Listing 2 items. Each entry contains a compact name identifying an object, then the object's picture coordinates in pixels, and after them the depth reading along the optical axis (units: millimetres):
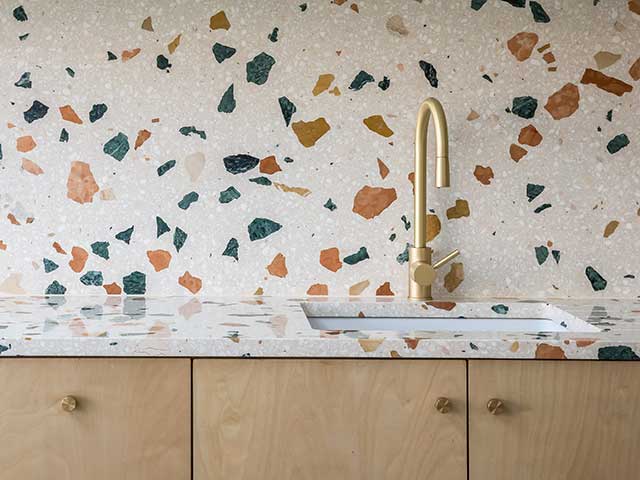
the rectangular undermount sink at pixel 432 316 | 1729
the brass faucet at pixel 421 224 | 1719
